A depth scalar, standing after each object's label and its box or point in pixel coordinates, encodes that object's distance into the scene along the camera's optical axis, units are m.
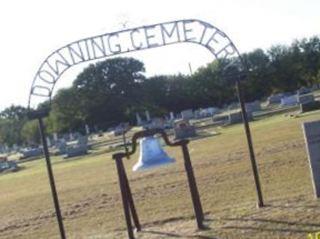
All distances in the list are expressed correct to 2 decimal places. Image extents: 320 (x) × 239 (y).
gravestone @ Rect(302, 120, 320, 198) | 10.94
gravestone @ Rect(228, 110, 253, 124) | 44.53
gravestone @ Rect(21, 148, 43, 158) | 58.12
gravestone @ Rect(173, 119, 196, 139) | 39.84
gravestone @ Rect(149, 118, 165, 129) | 53.13
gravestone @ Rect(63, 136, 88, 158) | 44.25
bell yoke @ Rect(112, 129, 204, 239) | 10.21
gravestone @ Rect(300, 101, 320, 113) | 40.97
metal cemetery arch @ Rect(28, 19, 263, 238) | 10.99
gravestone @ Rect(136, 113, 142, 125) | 65.45
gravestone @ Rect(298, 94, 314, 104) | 44.35
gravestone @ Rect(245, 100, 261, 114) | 50.69
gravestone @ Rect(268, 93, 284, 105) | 66.71
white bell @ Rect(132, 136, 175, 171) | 10.16
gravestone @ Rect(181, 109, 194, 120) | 63.53
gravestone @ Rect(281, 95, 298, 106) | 54.69
